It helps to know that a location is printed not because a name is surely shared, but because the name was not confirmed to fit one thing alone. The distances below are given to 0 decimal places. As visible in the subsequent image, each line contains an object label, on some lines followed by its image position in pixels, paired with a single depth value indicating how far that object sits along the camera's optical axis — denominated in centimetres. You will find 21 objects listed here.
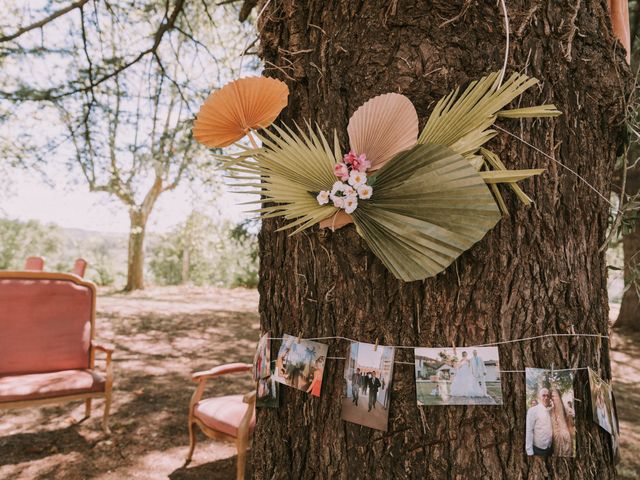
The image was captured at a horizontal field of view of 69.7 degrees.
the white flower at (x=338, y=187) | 98
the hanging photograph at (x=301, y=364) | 107
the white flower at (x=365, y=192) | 96
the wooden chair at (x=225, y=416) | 258
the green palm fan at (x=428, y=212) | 91
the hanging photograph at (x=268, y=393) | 114
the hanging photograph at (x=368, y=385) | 99
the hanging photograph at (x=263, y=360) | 117
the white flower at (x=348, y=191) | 97
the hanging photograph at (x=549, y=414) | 96
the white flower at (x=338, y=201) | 98
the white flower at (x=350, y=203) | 97
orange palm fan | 105
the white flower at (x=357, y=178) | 97
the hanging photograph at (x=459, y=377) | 95
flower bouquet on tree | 91
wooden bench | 324
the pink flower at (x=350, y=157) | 100
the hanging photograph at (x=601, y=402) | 100
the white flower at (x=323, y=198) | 99
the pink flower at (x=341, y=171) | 99
